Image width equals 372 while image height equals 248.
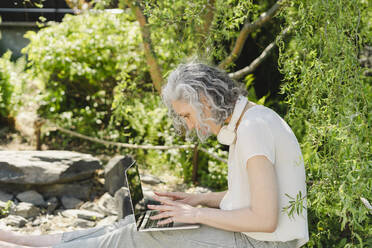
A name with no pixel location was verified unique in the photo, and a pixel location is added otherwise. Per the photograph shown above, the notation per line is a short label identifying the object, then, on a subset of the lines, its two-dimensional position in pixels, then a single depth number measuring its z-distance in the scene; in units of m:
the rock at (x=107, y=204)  4.08
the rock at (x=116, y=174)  4.32
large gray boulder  4.04
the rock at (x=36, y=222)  3.76
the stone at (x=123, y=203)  3.68
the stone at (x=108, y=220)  3.84
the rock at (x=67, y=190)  4.23
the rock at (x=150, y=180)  4.75
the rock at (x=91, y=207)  4.13
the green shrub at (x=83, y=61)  5.57
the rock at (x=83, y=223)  3.79
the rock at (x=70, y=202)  4.13
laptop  1.97
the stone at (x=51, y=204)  4.02
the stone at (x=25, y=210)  3.81
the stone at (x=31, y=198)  4.02
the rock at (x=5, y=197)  3.94
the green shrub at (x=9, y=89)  5.48
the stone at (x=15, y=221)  3.63
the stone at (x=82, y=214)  3.93
